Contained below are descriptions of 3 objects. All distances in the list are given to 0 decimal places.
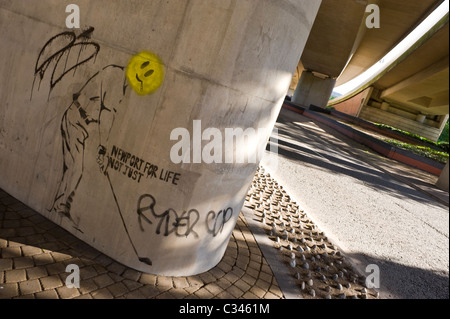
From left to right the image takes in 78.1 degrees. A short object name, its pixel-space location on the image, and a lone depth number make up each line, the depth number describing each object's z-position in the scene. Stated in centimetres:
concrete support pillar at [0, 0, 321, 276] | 247
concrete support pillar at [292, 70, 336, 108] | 3403
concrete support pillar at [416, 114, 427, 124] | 4247
